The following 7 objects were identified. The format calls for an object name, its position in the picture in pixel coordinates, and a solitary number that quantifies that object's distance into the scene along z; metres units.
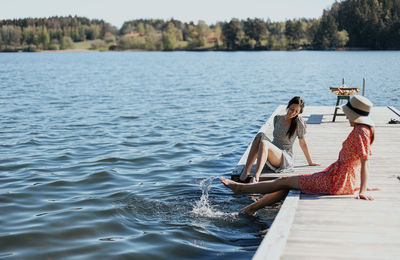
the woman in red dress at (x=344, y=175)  5.34
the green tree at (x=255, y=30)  135.12
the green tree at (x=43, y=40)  167.88
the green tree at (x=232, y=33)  135.25
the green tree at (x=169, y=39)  150.62
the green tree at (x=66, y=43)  167.91
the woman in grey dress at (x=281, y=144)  6.89
